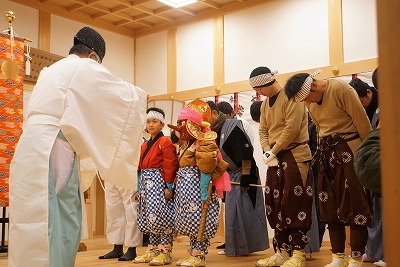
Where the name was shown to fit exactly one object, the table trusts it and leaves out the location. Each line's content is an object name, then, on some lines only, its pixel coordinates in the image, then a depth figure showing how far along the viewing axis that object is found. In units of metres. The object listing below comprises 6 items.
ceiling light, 6.89
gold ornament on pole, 4.34
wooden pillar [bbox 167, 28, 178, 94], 7.71
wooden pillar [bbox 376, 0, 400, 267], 0.72
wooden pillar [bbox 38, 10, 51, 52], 6.83
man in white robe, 2.04
